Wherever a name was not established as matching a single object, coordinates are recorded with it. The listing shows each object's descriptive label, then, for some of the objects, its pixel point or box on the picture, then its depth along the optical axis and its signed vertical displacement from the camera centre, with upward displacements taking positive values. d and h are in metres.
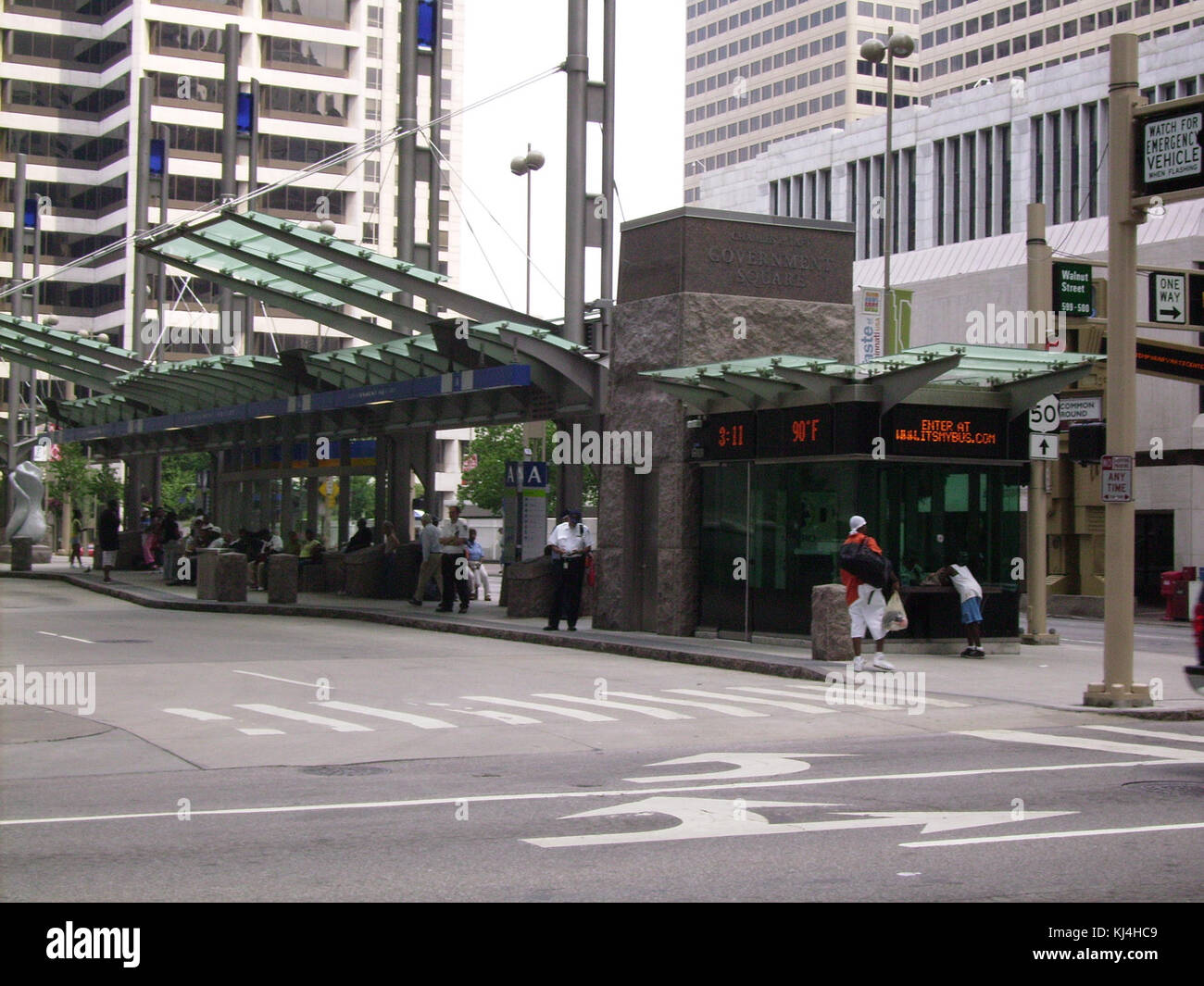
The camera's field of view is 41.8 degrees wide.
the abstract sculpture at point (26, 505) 54.94 +0.67
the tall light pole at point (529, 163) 37.56 +8.90
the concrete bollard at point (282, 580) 30.59 -1.04
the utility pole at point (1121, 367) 15.07 +1.63
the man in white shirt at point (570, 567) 23.38 -0.55
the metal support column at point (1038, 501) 25.38 +0.55
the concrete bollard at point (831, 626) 18.97 -1.13
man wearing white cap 17.75 -0.83
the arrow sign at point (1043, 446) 23.92 +1.35
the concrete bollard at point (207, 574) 31.23 -0.95
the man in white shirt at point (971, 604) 20.92 -0.93
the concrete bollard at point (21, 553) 46.88 -0.84
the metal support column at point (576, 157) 26.92 +6.50
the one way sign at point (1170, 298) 23.67 +3.60
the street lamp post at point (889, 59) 31.38 +9.82
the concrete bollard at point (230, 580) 30.89 -1.04
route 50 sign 23.31 +1.78
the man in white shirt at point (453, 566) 27.98 -0.66
